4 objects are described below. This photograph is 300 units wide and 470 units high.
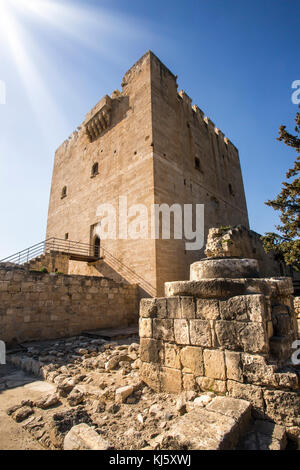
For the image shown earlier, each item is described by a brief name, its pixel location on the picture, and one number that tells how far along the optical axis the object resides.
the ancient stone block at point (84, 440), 1.77
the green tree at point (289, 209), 8.48
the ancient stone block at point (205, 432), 1.58
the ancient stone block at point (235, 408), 1.88
